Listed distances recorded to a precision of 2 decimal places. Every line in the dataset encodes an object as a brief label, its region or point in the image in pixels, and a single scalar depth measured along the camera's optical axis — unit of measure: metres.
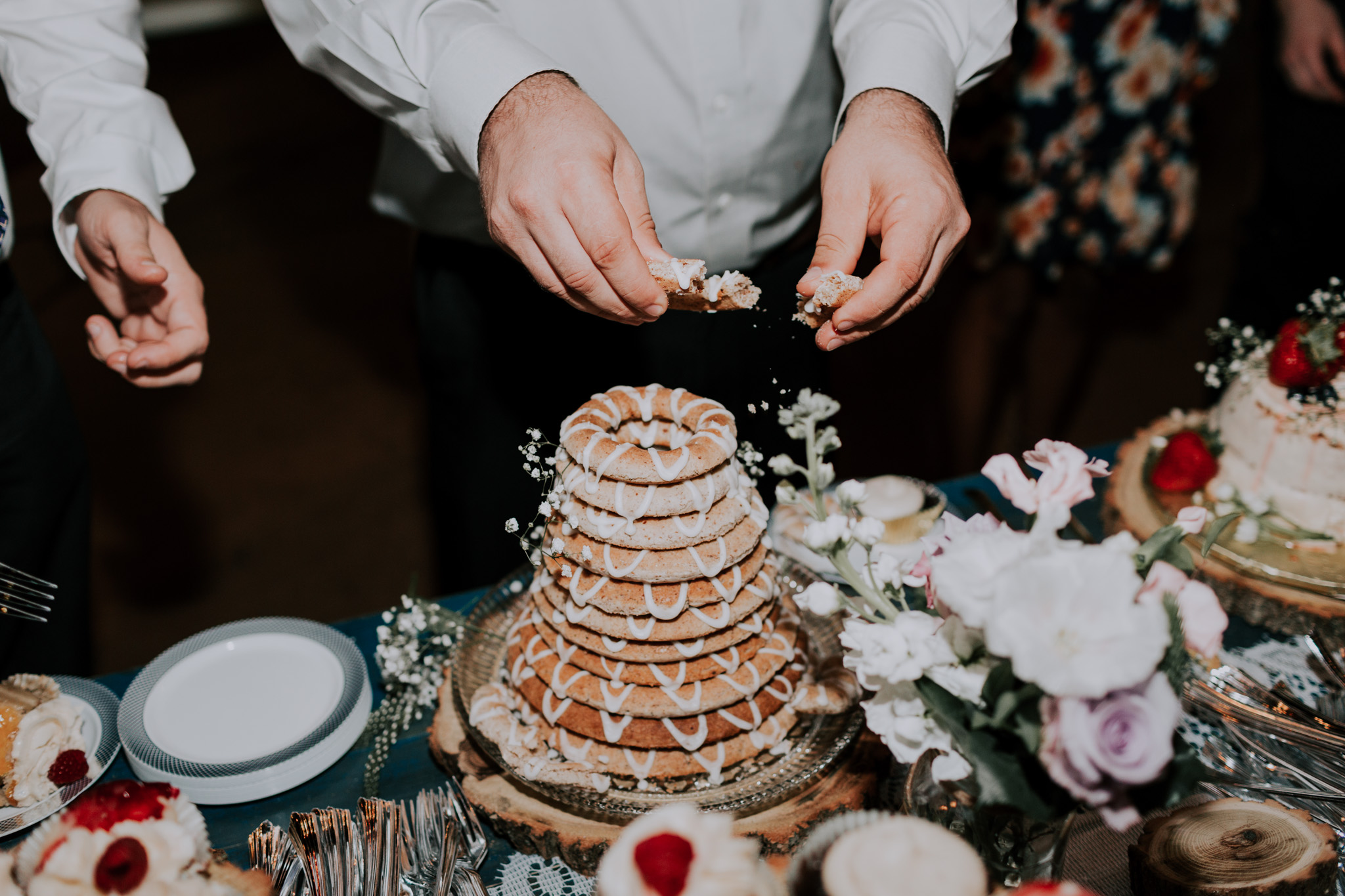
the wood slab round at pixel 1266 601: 1.78
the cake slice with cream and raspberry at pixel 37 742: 1.50
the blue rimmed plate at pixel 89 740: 1.48
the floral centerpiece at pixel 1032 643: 0.81
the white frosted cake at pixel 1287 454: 1.98
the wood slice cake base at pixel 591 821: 1.43
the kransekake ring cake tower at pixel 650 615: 1.41
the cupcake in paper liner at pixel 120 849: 0.98
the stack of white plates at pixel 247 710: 1.55
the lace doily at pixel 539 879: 1.45
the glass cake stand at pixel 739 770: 1.39
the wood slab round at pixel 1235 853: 1.18
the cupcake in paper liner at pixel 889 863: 0.89
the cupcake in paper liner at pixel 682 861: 0.88
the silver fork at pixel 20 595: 1.64
